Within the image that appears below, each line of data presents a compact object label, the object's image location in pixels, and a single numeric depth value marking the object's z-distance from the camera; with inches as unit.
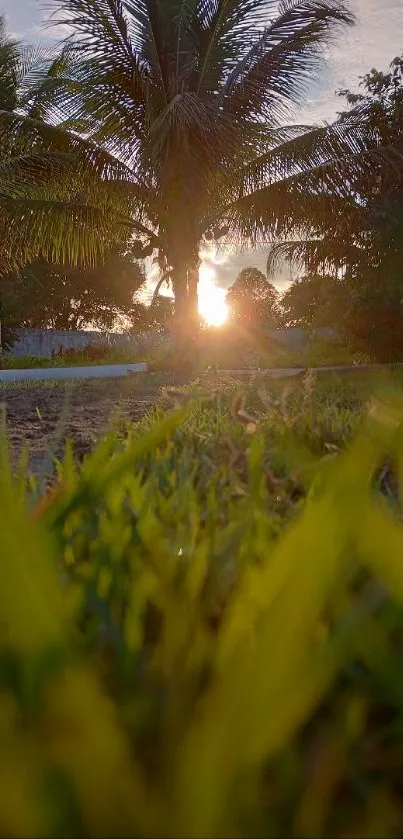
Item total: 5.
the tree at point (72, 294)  1098.7
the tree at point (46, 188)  430.8
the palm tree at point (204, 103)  406.9
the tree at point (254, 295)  2086.6
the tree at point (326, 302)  572.4
